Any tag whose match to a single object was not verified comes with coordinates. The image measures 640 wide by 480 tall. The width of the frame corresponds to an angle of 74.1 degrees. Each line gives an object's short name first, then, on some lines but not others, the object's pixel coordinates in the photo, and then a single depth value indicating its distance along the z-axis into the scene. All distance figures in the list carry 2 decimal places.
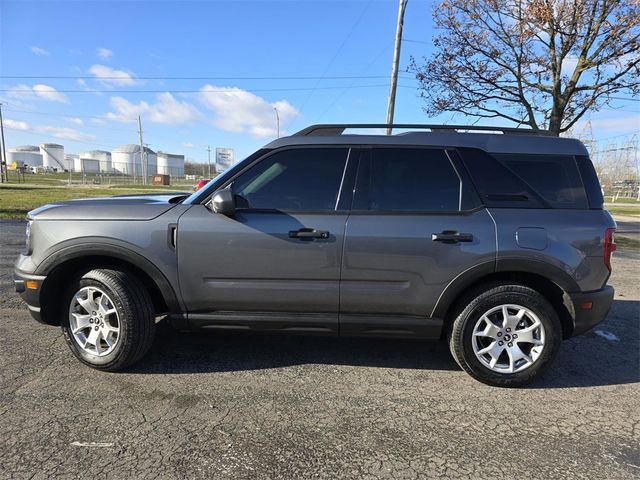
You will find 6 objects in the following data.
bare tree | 8.35
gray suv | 3.20
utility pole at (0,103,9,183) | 43.17
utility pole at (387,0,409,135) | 13.25
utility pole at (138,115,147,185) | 51.63
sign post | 68.81
